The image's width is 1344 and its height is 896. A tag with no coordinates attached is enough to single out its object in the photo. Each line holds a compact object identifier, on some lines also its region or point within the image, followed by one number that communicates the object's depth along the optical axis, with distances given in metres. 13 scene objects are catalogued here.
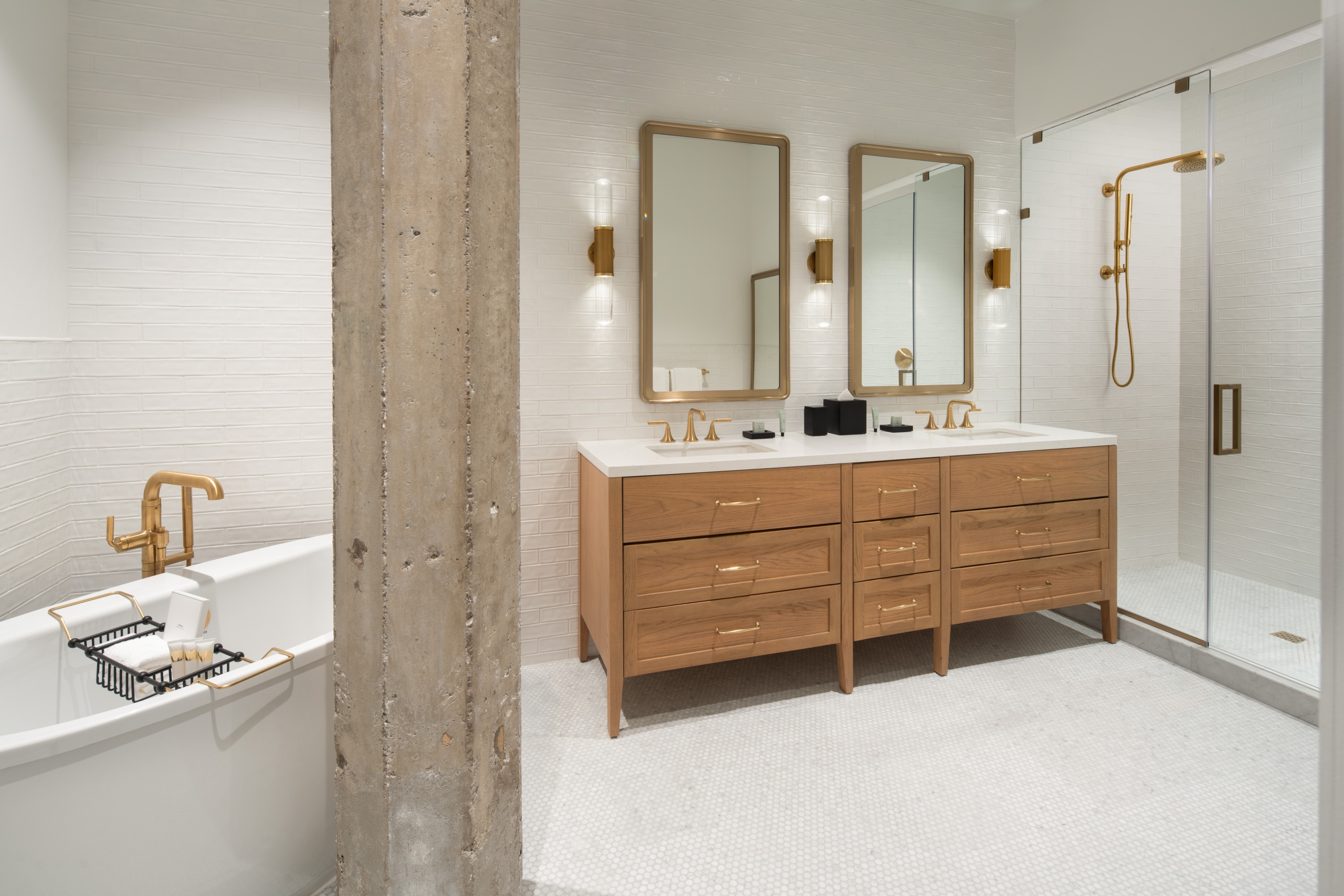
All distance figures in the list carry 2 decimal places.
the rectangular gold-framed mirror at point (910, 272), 3.15
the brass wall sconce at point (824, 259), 3.05
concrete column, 1.16
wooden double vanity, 2.32
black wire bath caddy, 1.51
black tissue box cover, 2.99
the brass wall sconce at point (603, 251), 2.78
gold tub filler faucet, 2.06
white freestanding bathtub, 1.22
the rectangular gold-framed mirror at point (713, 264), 2.87
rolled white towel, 1.64
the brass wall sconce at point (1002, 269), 3.35
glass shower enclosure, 2.43
